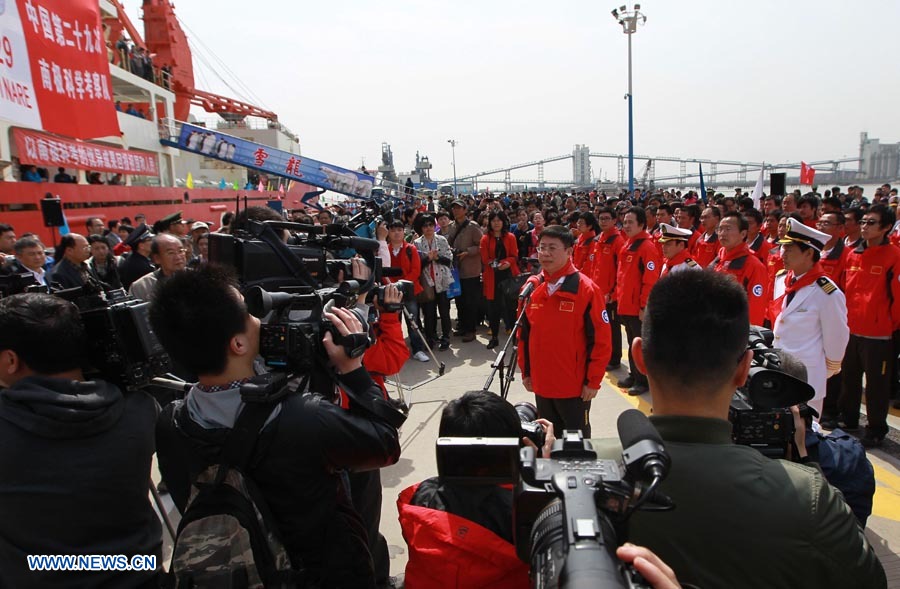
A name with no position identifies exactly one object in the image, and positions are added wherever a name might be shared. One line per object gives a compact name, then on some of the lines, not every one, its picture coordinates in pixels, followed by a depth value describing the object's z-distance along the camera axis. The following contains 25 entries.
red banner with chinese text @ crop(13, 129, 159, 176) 9.76
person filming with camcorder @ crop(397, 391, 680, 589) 0.70
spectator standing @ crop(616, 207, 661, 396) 5.10
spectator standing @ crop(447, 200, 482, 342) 7.20
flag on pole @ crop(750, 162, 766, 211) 10.24
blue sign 15.89
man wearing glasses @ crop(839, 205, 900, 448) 3.93
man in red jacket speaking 3.28
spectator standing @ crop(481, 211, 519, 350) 6.92
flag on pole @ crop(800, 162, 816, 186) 14.35
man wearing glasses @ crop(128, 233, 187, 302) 3.85
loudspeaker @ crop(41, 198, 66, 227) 7.43
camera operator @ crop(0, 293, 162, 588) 1.53
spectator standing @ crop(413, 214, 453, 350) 6.75
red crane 25.22
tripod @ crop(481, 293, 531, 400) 3.29
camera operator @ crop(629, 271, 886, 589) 0.96
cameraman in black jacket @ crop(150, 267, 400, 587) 1.44
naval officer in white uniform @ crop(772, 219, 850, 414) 3.20
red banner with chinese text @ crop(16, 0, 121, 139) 7.26
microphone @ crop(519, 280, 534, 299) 3.63
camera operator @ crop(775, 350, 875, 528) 1.52
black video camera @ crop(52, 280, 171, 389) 1.76
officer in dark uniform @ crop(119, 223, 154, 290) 4.71
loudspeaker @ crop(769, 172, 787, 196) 11.52
